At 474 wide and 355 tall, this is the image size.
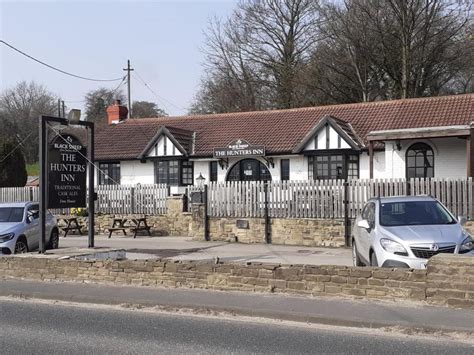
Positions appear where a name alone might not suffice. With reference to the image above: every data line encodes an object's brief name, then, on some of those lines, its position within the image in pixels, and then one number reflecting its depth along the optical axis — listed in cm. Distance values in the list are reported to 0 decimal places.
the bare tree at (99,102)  7531
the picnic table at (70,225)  2364
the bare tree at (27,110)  7019
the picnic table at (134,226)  2234
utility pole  4919
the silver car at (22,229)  1562
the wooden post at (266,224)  1912
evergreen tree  3444
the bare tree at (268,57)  4384
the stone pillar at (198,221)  2034
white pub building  2264
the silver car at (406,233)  962
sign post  1298
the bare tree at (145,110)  7556
